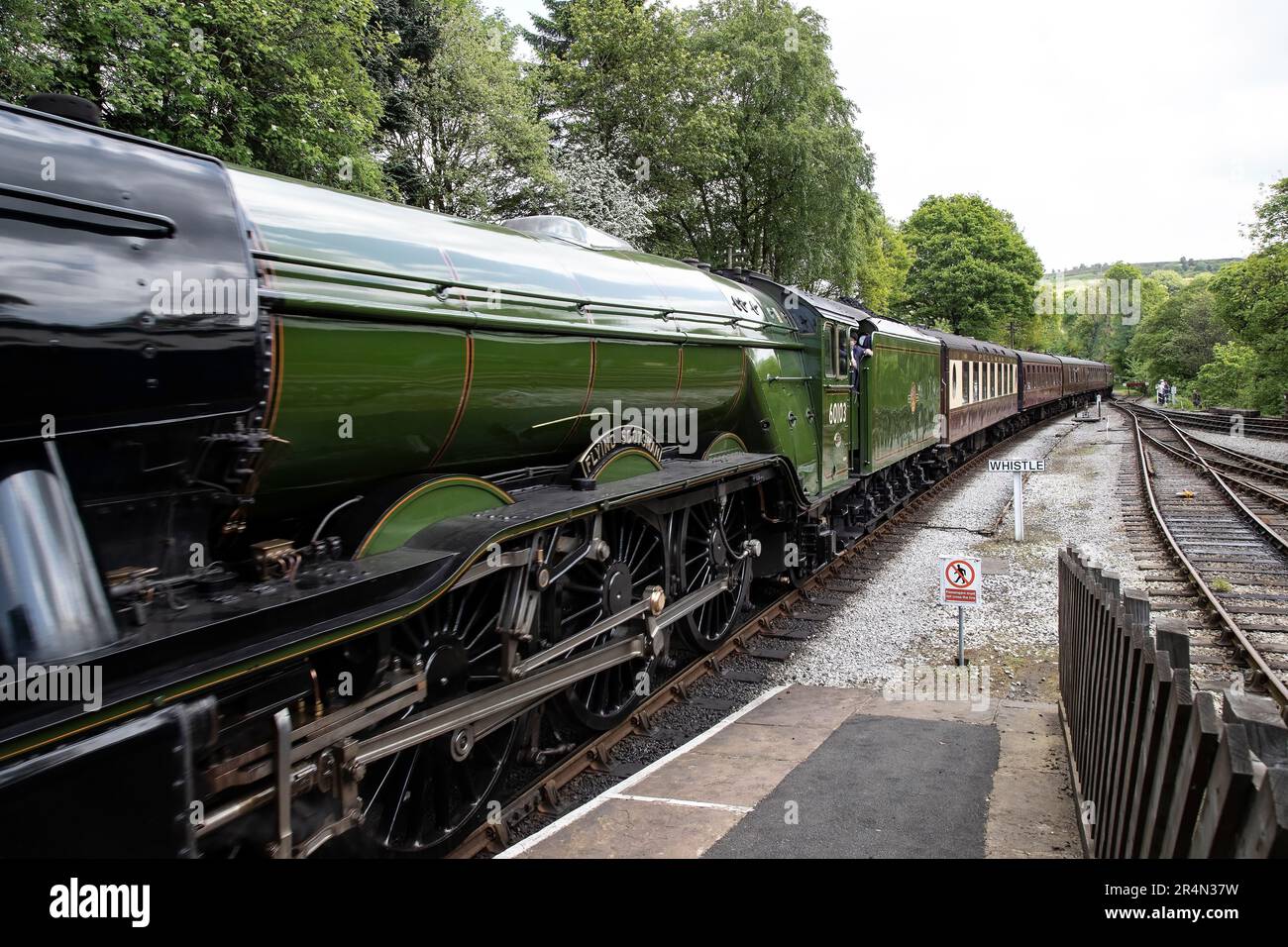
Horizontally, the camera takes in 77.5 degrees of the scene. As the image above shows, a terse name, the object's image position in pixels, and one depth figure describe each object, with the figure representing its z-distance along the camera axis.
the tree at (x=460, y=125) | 18.30
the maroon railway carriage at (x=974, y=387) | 17.00
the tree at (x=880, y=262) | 31.33
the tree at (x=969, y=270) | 51.81
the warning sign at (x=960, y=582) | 7.42
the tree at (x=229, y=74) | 9.48
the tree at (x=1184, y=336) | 57.12
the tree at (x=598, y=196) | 18.59
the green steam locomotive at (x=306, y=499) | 2.26
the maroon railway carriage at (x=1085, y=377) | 44.23
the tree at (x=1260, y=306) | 27.42
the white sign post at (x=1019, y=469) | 11.44
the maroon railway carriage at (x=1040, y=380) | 30.83
